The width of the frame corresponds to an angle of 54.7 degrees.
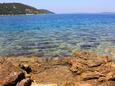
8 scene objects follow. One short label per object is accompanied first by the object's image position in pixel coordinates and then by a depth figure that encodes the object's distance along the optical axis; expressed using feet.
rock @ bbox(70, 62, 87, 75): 25.32
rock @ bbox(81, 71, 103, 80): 22.87
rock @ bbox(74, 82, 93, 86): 21.14
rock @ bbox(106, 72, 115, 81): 21.89
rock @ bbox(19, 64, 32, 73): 26.16
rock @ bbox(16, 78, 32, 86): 20.46
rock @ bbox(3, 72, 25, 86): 20.11
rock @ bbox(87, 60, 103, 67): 26.16
